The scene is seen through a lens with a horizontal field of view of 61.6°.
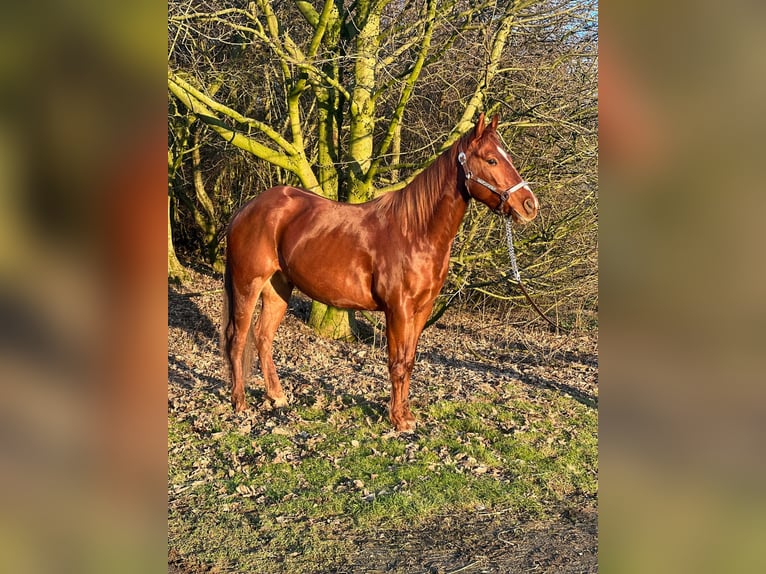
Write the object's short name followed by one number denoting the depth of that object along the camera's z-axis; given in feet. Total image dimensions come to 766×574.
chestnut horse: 13.50
